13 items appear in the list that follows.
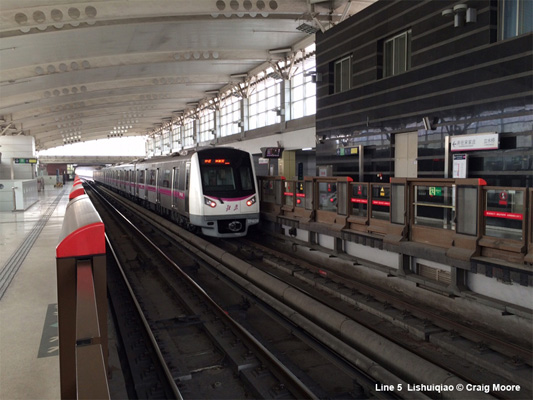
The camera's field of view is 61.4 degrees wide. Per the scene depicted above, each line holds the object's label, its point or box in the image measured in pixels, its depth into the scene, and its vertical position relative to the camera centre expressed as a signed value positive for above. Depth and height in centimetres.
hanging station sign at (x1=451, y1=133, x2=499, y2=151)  902 +49
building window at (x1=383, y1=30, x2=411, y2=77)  1192 +309
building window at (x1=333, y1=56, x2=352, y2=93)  1466 +313
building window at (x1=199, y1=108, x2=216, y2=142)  3724 +383
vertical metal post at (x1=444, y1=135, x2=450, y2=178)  1027 +22
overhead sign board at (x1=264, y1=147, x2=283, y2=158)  2227 +81
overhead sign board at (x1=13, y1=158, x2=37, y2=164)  3559 +87
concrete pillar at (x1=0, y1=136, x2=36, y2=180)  3638 +178
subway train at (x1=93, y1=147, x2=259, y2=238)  1288 -68
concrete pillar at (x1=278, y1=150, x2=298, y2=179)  2438 +26
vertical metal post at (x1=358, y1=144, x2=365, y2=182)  1387 +12
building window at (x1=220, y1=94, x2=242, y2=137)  3233 +400
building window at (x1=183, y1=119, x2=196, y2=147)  4438 +366
